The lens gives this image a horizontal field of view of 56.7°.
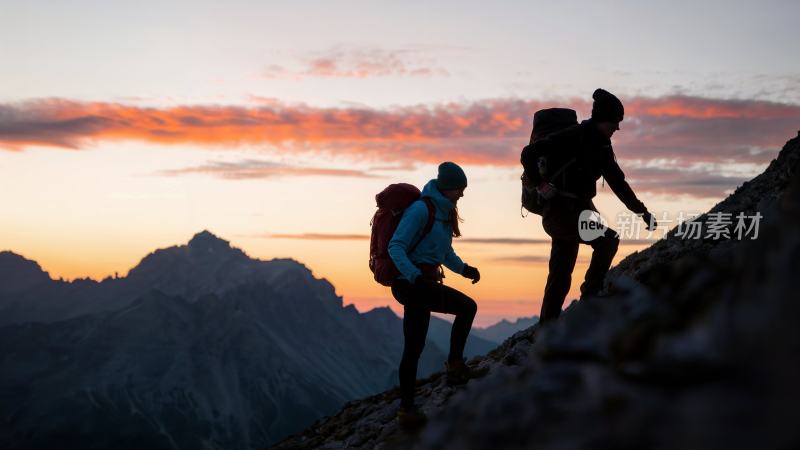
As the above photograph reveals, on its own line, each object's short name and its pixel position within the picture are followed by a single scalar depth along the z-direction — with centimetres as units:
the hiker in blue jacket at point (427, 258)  1106
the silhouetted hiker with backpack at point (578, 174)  1169
